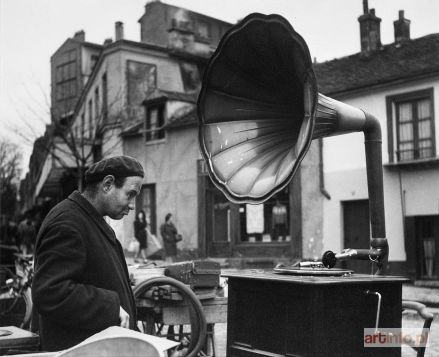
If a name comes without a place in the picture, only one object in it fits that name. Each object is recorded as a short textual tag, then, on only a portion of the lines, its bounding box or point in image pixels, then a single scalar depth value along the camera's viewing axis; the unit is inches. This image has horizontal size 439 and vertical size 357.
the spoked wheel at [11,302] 356.6
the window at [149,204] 973.2
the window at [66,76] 1412.4
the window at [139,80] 1083.9
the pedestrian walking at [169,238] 856.9
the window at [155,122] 984.9
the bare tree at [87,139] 1047.0
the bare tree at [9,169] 1665.8
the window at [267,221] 792.9
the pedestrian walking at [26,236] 824.3
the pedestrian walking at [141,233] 928.3
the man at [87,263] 112.5
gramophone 137.2
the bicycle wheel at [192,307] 189.5
